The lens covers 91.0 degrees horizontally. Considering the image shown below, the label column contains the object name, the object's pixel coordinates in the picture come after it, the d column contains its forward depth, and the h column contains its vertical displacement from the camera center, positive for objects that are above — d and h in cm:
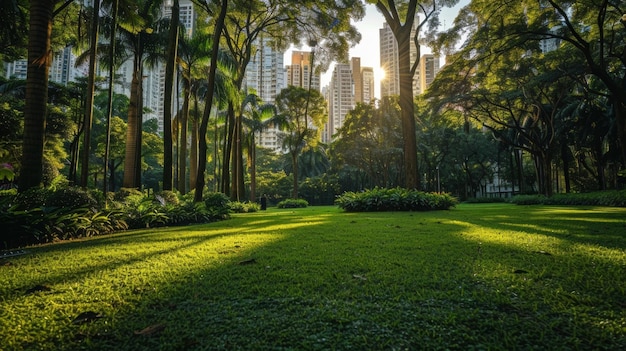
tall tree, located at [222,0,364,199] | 1638 +985
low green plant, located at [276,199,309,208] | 2562 -84
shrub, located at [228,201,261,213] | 1604 -74
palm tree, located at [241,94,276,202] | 2592 +645
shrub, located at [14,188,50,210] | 554 -5
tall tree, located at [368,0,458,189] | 1313 +535
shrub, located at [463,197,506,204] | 2838 -71
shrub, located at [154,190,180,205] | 1048 -8
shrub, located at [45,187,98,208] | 607 -6
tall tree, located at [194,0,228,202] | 1073 +295
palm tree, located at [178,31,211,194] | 1766 +816
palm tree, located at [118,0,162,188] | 1375 +671
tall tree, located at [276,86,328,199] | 2769 +747
